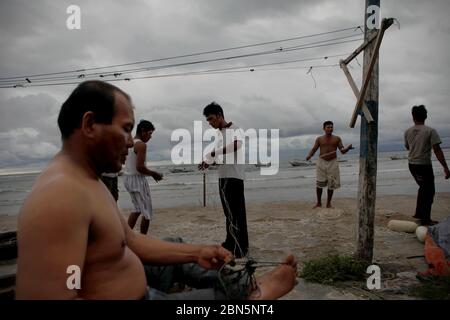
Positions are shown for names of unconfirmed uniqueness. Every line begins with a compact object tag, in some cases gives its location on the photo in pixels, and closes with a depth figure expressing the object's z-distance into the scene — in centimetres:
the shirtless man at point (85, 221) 111
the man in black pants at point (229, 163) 466
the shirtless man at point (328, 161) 871
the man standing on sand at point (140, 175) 540
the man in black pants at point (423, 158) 627
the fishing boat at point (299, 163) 4024
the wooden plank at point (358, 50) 378
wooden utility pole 389
